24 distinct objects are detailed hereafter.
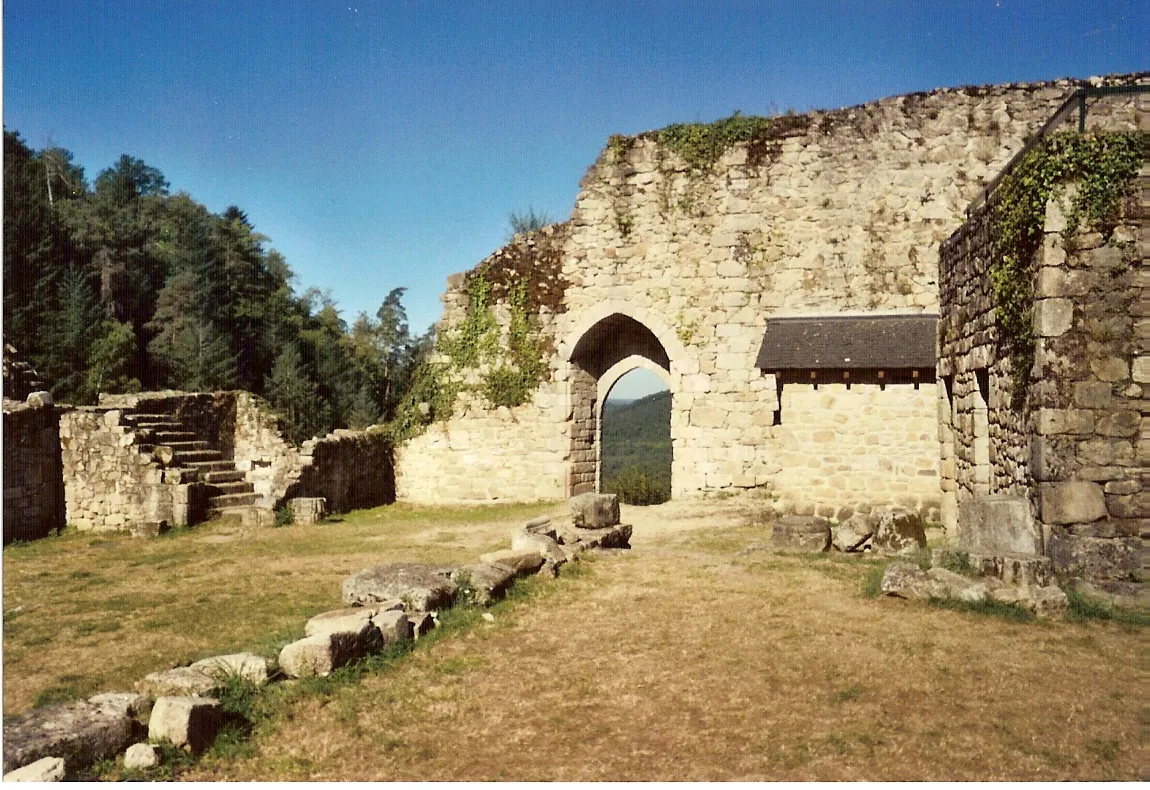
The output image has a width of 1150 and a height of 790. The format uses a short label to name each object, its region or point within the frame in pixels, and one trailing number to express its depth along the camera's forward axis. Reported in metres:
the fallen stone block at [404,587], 6.93
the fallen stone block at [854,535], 9.80
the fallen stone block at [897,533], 9.68
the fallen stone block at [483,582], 7.38
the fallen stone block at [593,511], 11.17
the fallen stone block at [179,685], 4.96
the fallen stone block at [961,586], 6.89
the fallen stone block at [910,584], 7.15
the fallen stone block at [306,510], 14.59
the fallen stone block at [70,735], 4.07
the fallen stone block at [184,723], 4.39
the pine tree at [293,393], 31.25
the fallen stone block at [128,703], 4.57
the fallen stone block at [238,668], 5.22
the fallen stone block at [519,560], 8.35
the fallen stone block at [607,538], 10.45
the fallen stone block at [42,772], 3.88
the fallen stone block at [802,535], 9.99
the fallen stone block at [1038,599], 6.50
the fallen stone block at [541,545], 8.98
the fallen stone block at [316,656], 5.41
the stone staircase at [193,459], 14.19
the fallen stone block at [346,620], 5.92
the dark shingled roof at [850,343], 12.99
